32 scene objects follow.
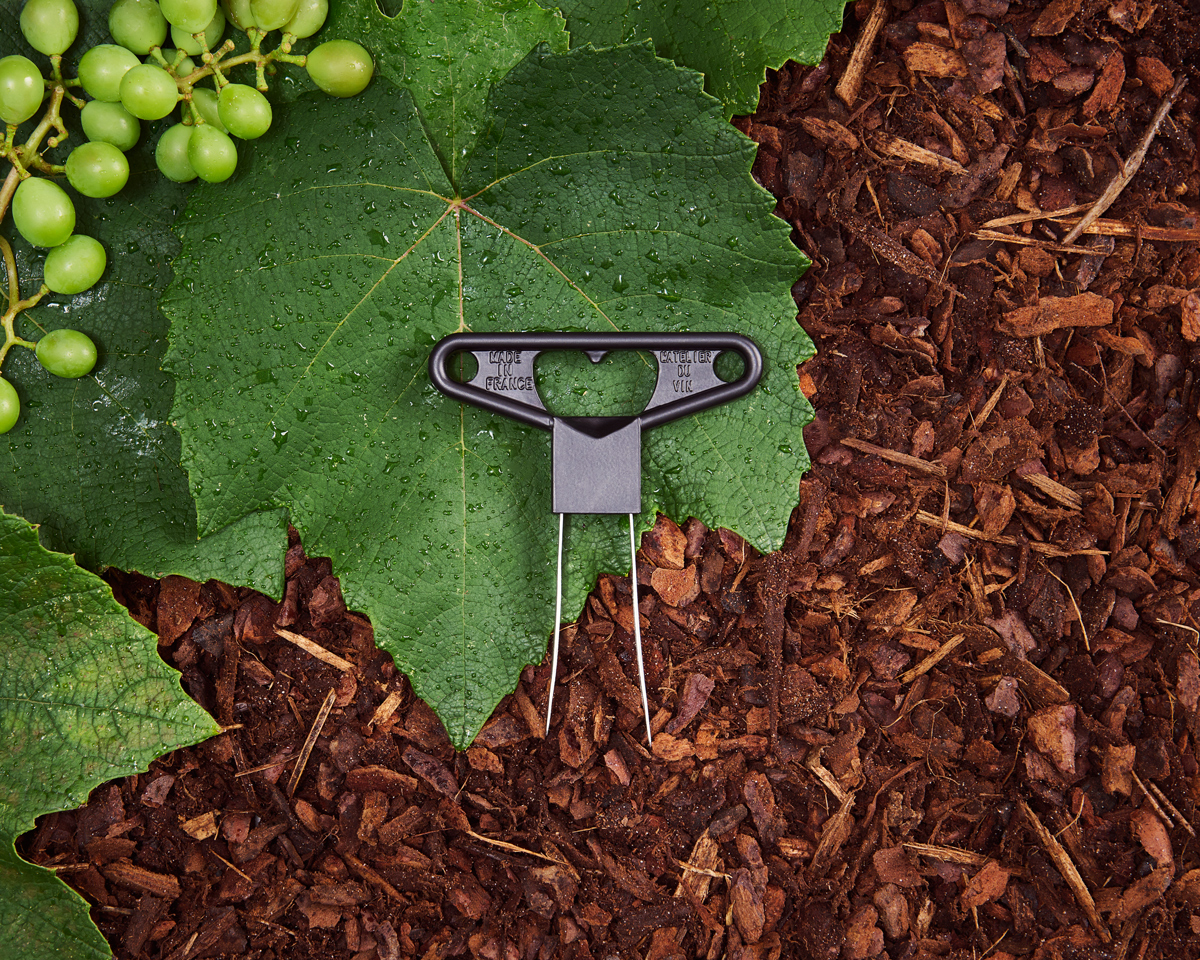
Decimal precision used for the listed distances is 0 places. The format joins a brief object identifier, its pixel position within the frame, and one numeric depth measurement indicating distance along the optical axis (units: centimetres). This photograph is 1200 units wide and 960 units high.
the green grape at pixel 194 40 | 52
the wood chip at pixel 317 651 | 55
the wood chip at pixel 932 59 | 53
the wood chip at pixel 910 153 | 54
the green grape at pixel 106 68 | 51
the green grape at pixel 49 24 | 52
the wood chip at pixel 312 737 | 55
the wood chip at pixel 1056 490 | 54
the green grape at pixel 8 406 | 53
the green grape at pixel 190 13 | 50
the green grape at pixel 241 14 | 51
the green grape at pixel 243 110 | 50
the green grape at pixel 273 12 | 51
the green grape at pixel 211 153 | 51
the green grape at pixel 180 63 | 52
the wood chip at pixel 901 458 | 54
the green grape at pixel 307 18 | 51
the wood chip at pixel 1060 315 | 54
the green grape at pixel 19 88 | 51
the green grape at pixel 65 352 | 53
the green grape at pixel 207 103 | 52
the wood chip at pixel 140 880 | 55
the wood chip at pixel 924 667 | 54
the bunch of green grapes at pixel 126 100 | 51
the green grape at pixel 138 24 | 52
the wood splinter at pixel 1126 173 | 53
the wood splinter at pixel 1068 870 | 54
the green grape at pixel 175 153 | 52
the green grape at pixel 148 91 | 51
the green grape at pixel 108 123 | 52
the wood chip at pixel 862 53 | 53
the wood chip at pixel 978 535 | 54
